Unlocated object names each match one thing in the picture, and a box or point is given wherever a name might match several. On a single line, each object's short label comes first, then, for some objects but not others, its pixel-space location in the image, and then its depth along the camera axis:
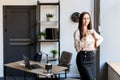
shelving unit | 6.70
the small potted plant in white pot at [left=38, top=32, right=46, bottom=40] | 6.63
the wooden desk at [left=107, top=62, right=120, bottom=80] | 4.67
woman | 4.07
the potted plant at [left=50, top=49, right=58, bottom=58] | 6.59
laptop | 4.68
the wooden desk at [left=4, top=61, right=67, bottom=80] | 4.37
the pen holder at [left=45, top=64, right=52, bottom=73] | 4.36
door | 6.74
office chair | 5.66
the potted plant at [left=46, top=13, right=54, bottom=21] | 6.63
